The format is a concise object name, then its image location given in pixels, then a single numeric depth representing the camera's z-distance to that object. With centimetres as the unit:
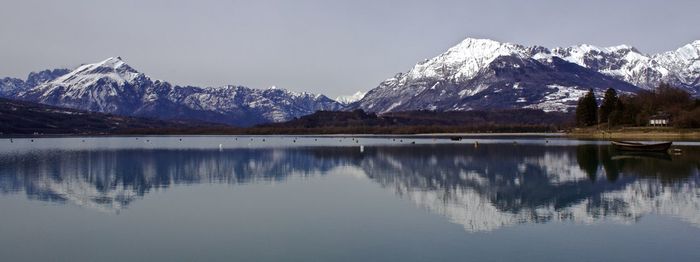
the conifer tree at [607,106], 15525
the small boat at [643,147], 7606
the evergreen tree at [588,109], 16209
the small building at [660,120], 14050
